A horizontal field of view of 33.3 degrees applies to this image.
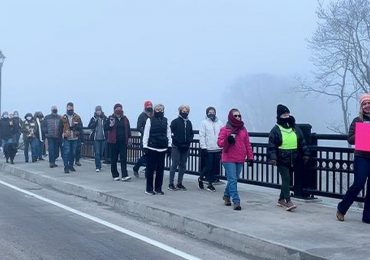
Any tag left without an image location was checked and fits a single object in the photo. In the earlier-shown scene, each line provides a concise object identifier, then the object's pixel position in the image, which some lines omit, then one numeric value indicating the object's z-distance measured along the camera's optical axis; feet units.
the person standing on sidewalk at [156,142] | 40.91
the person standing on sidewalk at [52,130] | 61.57
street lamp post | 96.37
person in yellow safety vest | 33.01
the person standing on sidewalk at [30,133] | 70.89
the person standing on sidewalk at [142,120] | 48.73
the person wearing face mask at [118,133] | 49.03
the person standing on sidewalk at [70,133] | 57.62
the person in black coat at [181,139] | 42.42
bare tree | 100.99
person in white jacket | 42.73
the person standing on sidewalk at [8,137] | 72.02
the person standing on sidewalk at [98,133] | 58.65
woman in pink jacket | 34.65
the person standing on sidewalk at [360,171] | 29.22
